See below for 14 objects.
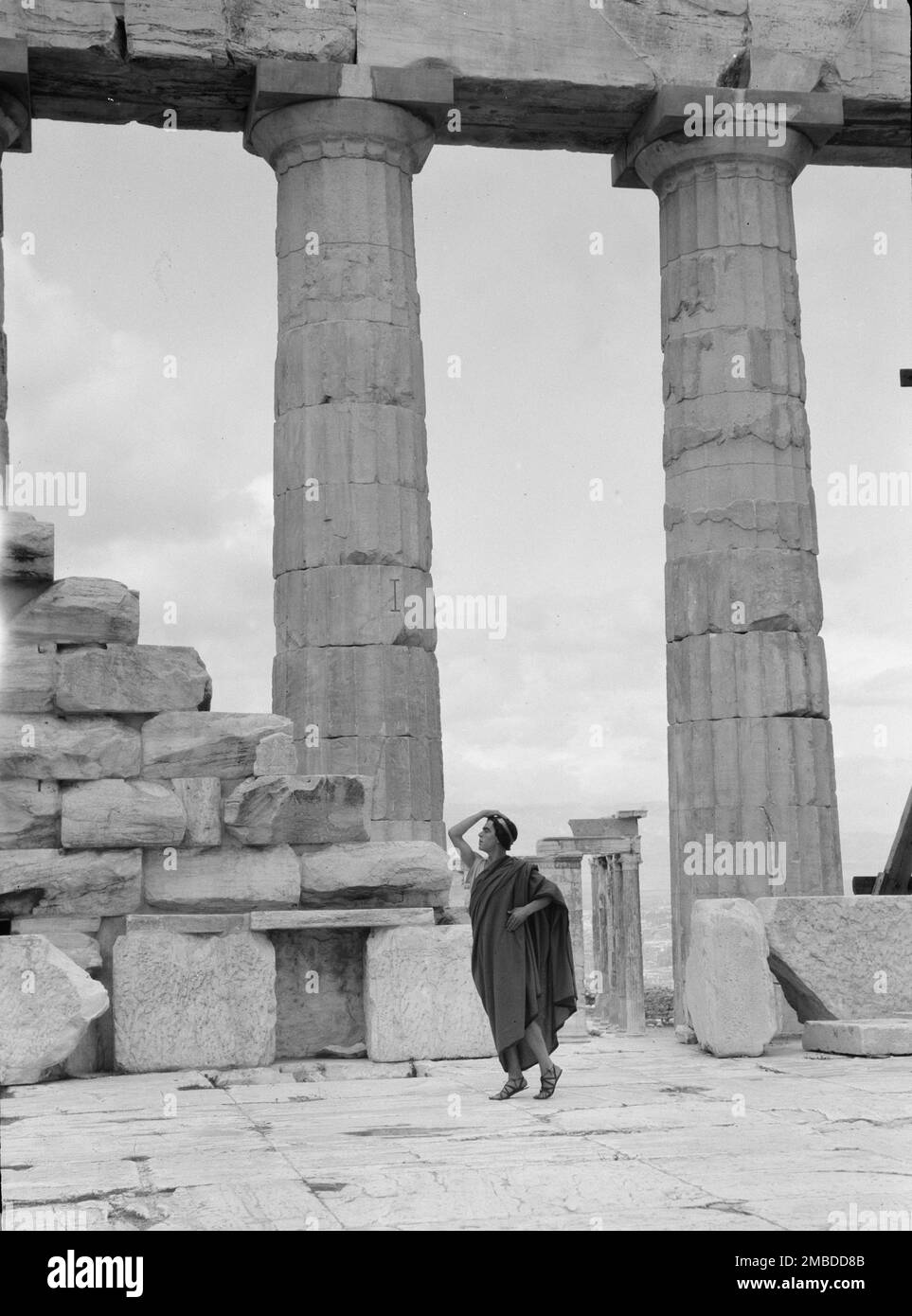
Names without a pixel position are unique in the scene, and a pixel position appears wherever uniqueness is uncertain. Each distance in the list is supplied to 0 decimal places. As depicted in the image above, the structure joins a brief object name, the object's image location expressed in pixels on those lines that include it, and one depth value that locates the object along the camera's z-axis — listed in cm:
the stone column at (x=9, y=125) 1706
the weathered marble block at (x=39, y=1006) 914
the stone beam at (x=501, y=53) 1731
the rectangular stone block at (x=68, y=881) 1005
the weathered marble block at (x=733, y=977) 1139
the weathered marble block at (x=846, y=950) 1173
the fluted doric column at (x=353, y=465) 1714
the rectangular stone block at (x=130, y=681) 1018
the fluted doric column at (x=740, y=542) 1811
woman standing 891
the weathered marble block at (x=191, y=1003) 991
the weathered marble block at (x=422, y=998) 1020
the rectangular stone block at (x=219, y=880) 1030
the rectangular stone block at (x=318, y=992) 1052
